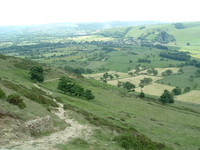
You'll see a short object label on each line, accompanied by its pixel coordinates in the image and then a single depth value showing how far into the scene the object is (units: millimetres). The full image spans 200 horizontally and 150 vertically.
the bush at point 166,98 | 124075
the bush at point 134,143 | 33075
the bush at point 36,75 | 104056
